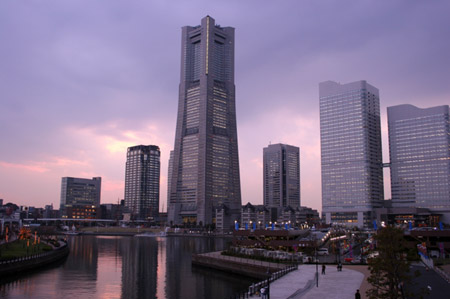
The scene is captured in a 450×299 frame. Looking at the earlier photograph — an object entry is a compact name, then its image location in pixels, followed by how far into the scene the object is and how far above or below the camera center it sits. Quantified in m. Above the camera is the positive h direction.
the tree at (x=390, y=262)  34.81 -4.98
